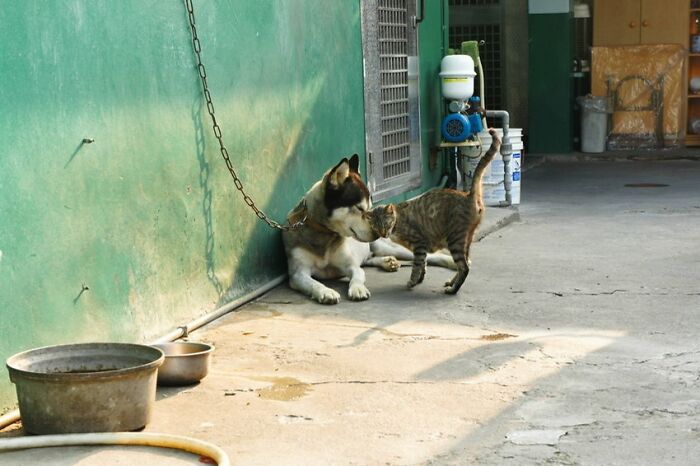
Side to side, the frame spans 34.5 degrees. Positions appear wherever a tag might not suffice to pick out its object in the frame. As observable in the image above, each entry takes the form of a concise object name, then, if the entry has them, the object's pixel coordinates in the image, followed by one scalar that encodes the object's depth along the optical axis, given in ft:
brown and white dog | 23.68
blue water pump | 36.11
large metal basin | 14.46
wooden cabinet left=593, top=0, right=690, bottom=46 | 57.82
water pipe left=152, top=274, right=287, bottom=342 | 20.15
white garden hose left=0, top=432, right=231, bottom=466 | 14.19
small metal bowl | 17.34
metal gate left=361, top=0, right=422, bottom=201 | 31.12
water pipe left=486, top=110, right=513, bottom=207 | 36.32
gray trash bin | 56.49
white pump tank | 36.60
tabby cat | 23.47
